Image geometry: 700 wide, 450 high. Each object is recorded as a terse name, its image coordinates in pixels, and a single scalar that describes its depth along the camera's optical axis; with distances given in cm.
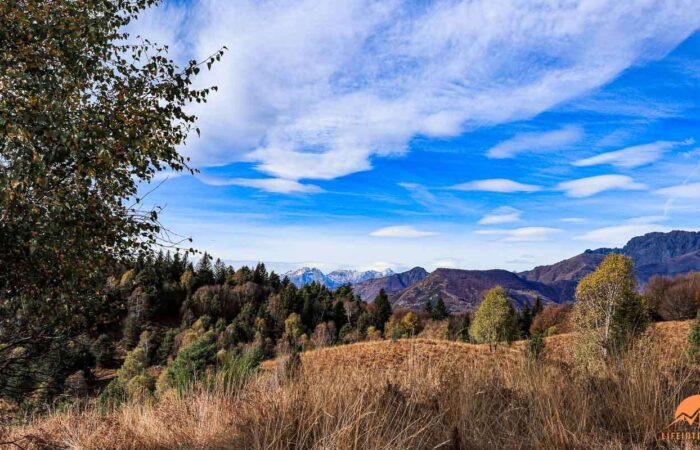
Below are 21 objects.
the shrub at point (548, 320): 7319
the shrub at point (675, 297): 7312
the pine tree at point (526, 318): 8090
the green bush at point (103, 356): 6092
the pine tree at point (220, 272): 10781
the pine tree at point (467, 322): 5858
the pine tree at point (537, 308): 9069
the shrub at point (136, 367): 4071
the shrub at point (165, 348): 7080
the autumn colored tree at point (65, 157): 523
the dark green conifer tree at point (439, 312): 9154
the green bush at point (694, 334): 2717
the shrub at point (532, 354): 565
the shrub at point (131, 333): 7725
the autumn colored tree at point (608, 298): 2911
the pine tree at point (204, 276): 10325
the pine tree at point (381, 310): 9506
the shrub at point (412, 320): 8695
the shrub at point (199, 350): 1887
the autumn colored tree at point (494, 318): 3988
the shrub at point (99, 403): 676
